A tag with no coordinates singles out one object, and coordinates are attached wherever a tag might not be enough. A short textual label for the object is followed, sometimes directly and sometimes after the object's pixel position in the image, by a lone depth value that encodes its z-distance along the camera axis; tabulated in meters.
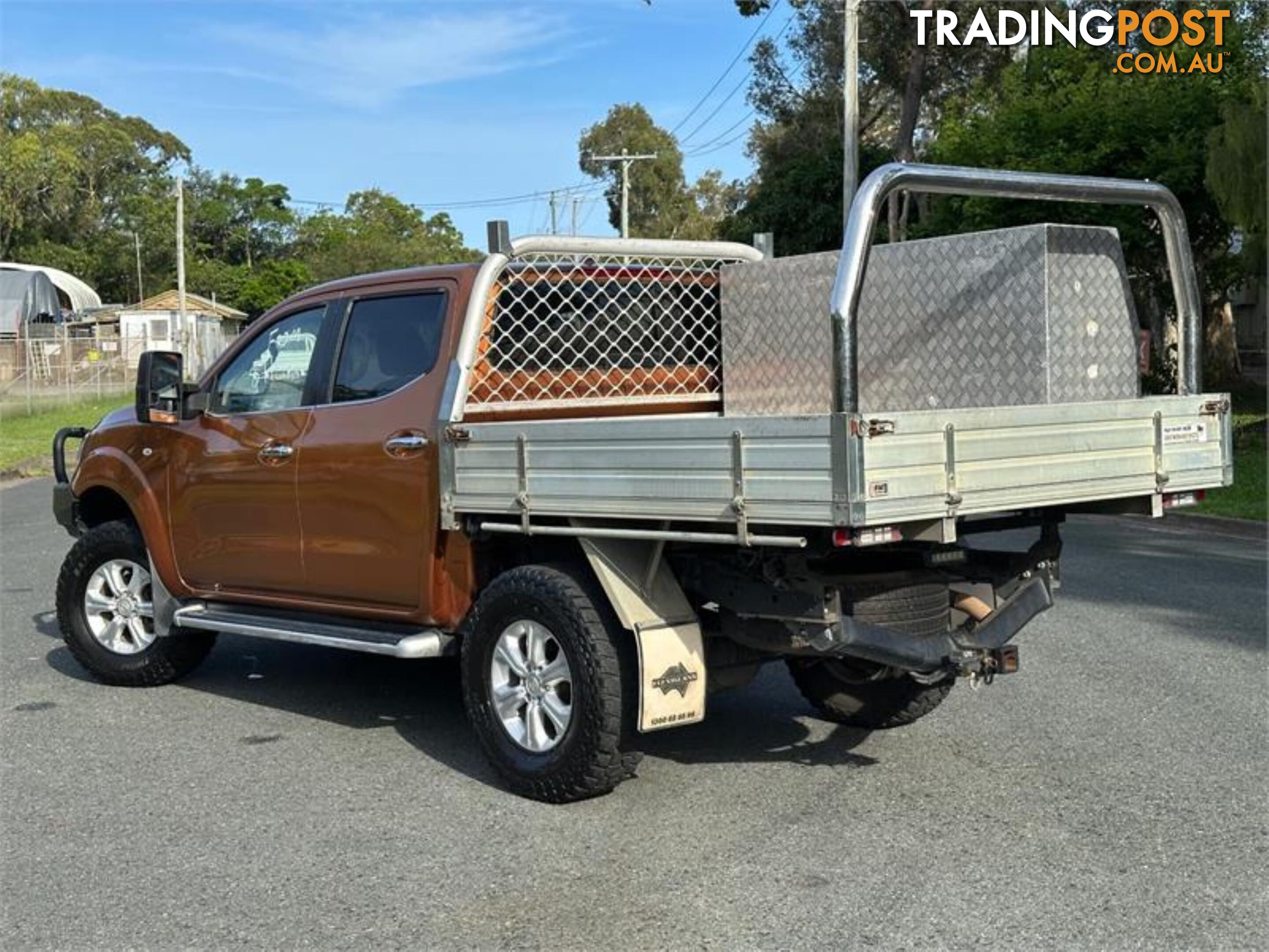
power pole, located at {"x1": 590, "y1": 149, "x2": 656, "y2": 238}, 54.66
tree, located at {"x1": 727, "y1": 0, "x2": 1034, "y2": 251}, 36.34
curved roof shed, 61.88
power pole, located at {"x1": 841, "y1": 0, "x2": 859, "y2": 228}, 23.17
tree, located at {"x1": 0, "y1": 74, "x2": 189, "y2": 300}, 76.00
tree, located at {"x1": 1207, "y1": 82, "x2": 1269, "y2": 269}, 18.34
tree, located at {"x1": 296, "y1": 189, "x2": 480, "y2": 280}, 84.19
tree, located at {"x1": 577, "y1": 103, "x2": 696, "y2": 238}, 69.38
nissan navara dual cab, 4.79
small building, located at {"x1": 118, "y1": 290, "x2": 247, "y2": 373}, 49.38
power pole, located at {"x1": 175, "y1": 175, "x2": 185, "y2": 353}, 45.72
